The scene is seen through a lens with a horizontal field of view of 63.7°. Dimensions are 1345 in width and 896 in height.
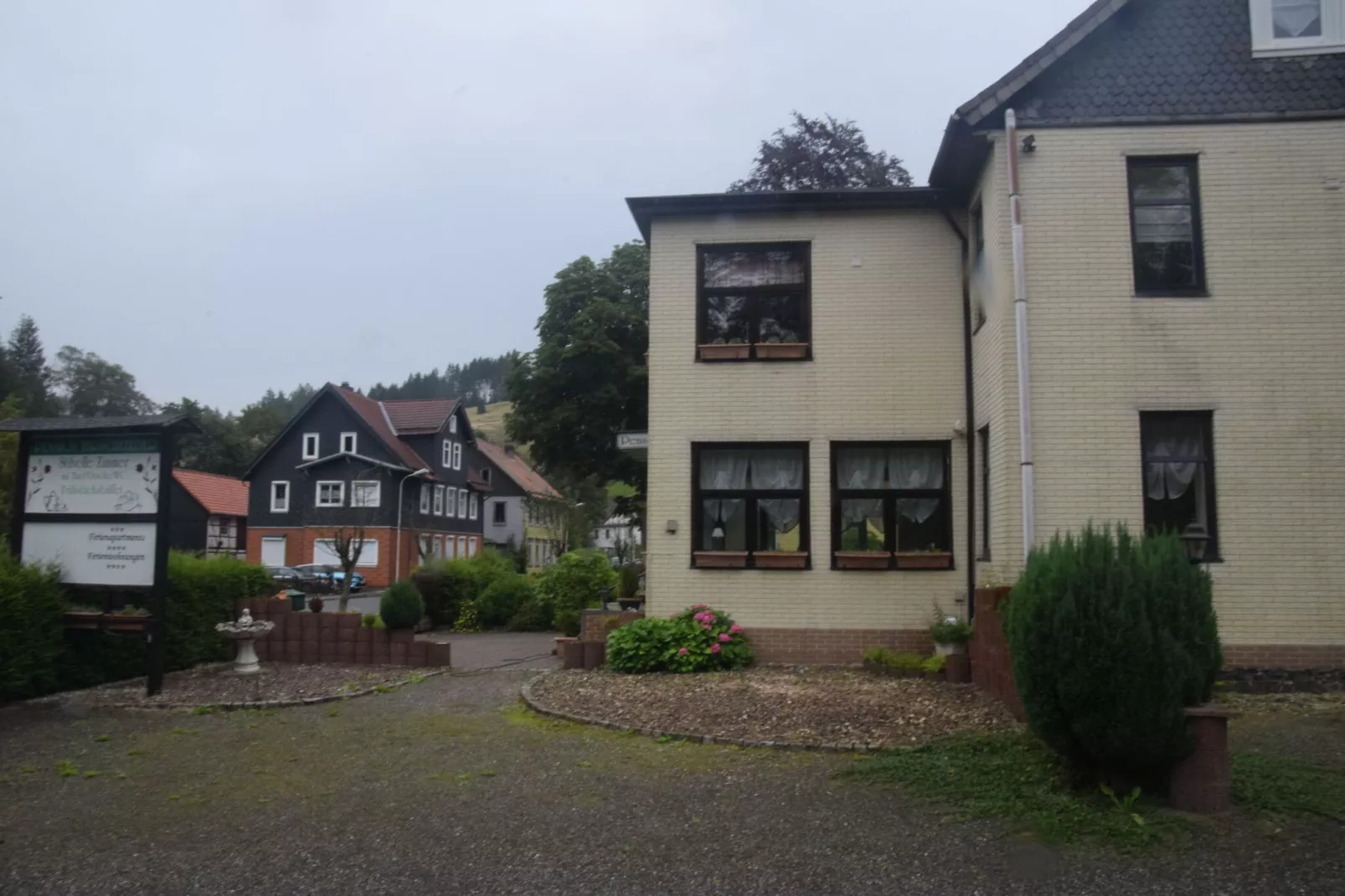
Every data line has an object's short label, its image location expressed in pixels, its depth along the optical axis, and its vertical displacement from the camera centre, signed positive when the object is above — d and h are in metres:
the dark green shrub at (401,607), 14.80 -0.74
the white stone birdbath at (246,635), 13.60 -1.05
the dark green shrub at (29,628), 11.08 -0.81
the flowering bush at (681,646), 12.85 -1.09
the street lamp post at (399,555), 52.54 -0.11
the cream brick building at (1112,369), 11.47 +2.13
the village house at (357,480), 53.28 +3.69
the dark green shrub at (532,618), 23.00 -1.37
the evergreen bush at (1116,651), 6.20 -0.54
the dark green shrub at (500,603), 23.53 -1.07
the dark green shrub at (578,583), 21.11 -0.57
